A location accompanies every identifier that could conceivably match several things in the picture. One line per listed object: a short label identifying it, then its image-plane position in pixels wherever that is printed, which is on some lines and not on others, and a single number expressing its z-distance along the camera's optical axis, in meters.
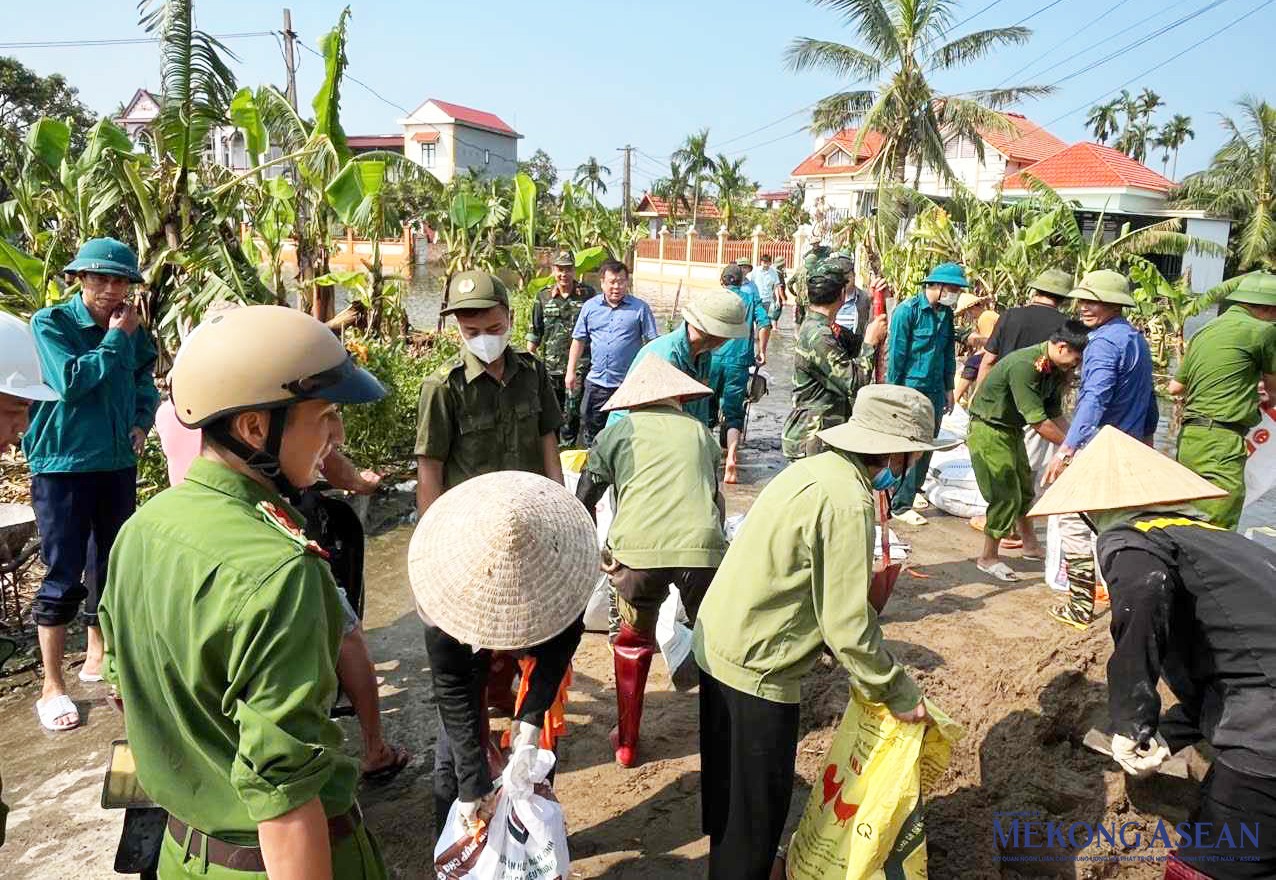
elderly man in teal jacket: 3.72
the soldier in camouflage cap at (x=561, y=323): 7.97
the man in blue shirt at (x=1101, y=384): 4.88
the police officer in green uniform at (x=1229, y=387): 4.70
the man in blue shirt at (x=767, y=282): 12.70
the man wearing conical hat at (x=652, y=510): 3.24
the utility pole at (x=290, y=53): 16.52
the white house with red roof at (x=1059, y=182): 25.73
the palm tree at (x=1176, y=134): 58.69
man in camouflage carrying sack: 5.48
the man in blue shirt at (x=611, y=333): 6.66
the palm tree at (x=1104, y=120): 59.84
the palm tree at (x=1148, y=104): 58.65
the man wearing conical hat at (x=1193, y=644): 2.22
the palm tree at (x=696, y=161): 49.00
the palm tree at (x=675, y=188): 51.16
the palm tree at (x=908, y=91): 18.12
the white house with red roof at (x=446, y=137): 59.16
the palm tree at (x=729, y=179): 46.91
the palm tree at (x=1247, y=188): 24.39
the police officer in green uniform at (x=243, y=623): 1.35
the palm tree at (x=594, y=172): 66.06
